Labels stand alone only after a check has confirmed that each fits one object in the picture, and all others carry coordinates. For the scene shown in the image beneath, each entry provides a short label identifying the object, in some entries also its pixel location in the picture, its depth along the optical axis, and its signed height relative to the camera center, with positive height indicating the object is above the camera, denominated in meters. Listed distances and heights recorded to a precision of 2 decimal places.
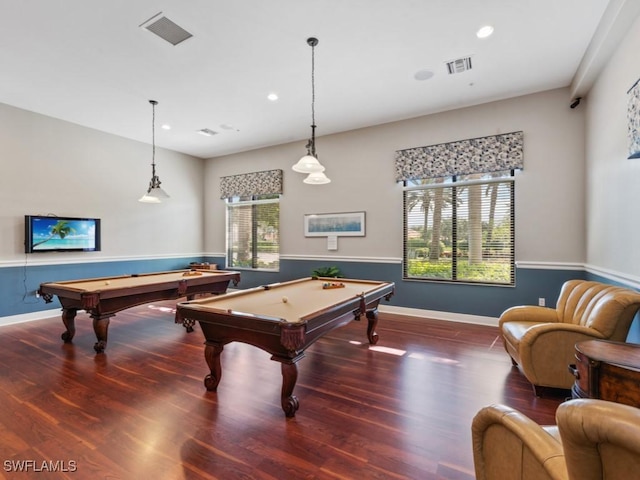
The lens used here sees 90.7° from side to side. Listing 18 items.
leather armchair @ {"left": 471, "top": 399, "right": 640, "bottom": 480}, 0.68 -0.47
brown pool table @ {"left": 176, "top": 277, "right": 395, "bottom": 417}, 2.24 -0.62
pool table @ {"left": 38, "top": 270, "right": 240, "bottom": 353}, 3.49 -0.65
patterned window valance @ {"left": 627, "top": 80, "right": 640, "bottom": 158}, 2.31 +0.88
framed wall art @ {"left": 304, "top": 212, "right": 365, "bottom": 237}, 5.84 +0.28
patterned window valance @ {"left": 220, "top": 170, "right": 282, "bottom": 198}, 6.79 +1.25
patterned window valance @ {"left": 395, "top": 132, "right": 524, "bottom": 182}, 4.59 +1.27
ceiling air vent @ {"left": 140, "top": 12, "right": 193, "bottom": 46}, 2.98 +2.07
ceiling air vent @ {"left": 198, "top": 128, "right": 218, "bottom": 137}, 5.98 +2.06
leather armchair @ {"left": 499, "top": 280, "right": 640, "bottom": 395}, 2.37 -0.76
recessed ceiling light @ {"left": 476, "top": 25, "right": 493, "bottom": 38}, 3.12 +2.08
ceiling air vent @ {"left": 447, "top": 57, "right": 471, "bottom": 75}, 3.68 +2.07
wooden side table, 1.56 -0.70
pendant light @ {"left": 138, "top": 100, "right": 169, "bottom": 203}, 4.72 +0.71
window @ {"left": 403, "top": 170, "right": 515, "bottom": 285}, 4.74 +0.16
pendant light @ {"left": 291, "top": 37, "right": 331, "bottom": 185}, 3.32 +0.78
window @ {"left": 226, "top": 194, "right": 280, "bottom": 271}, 6.97 +0.17
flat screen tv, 4.99 +0.09
